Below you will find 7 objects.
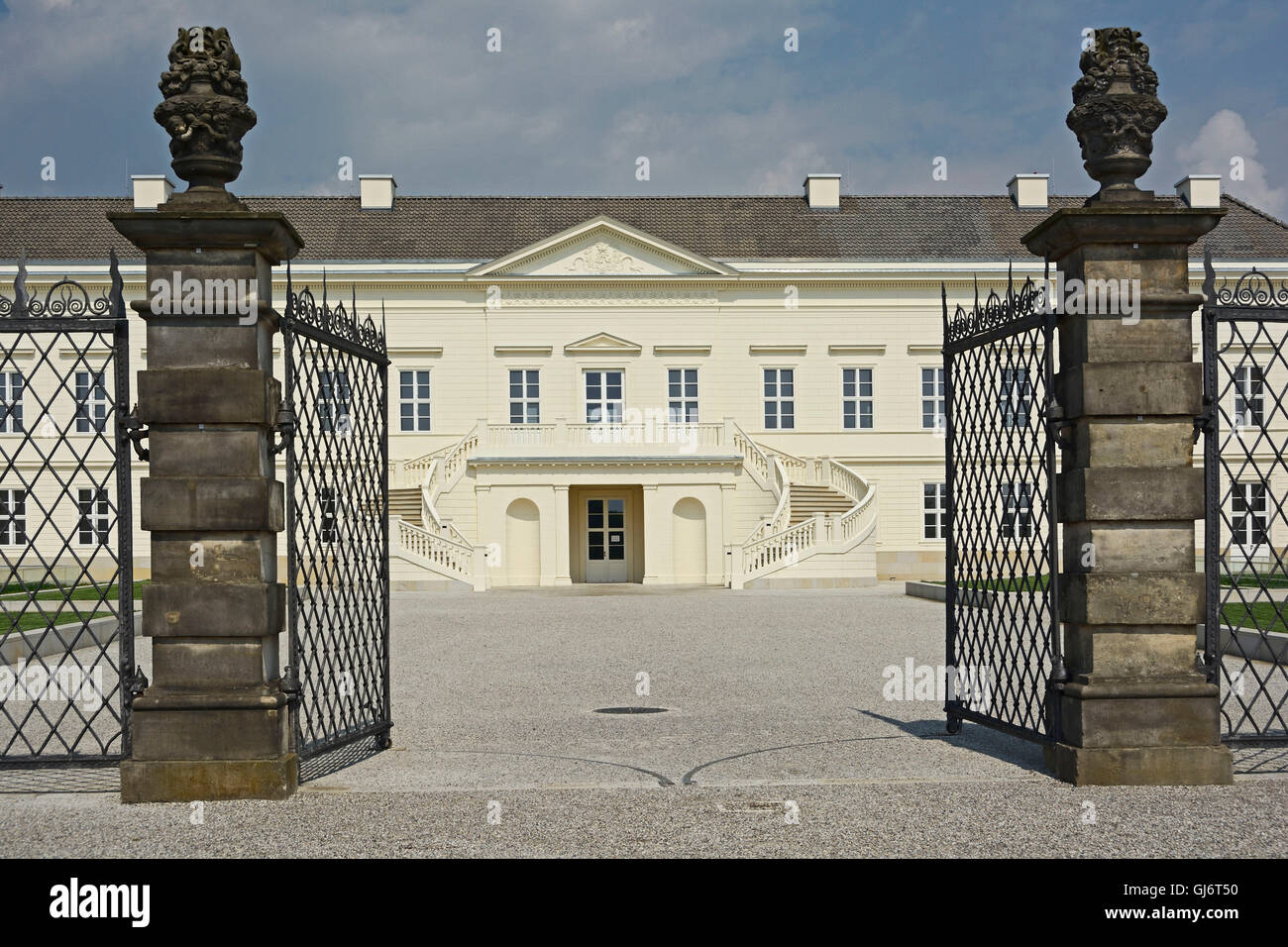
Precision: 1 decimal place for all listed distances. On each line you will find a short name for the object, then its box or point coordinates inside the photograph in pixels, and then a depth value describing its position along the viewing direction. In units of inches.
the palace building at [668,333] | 1413.6
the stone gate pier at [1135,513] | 286.8
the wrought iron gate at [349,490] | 299.4
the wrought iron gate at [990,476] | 303.9
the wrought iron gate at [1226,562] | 294.7
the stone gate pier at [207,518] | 277.9
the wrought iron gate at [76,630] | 285.4
